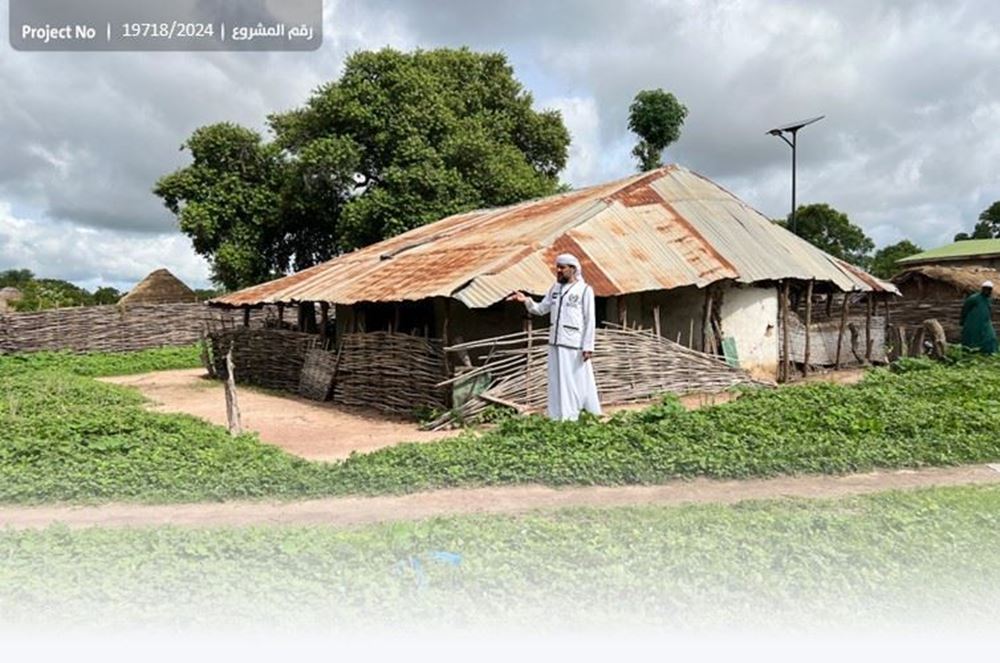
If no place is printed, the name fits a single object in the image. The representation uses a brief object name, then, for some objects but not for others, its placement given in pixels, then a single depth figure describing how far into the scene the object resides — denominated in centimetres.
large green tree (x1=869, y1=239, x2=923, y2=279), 5211
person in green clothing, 1441
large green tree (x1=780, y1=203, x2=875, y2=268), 5031
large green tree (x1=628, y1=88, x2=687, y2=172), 2611
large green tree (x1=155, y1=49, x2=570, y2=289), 2631
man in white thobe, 878
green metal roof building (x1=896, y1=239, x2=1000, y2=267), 3981
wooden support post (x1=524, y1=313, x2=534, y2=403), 1111
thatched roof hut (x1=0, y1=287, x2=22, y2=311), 3958
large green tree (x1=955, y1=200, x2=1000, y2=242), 5624
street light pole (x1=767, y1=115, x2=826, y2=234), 2397
